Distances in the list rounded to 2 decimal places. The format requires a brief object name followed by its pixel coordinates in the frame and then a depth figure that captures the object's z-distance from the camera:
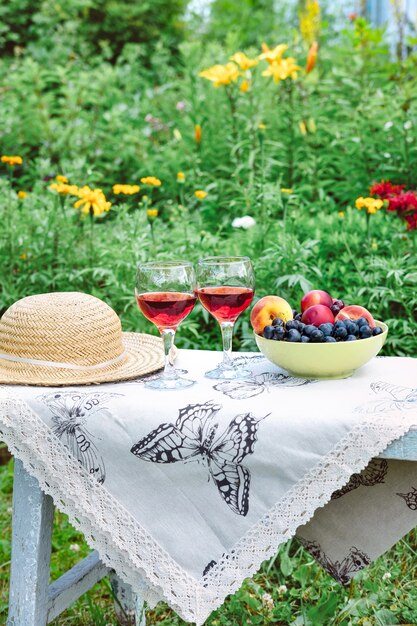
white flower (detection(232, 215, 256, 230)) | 3.42
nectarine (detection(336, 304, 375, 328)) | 1.77
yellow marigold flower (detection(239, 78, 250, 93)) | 4.07
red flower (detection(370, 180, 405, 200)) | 3.10
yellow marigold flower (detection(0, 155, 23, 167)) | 3.28
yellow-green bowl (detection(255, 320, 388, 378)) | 1.64
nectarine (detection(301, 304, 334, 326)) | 1.73
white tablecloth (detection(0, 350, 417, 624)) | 1.50
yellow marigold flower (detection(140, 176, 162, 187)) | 3.27
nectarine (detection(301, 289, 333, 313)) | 1.83
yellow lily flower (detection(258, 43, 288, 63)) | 3.86
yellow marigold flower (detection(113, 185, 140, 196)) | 3.31
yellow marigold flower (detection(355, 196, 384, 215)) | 2.92
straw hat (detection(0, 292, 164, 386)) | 1.78
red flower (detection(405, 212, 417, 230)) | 3.02
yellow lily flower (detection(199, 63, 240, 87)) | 3.93
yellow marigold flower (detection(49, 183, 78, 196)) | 3.13
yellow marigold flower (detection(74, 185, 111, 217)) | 3.09
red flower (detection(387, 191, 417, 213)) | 2.97
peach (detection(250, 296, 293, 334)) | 1.79
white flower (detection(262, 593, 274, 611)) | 2.36
